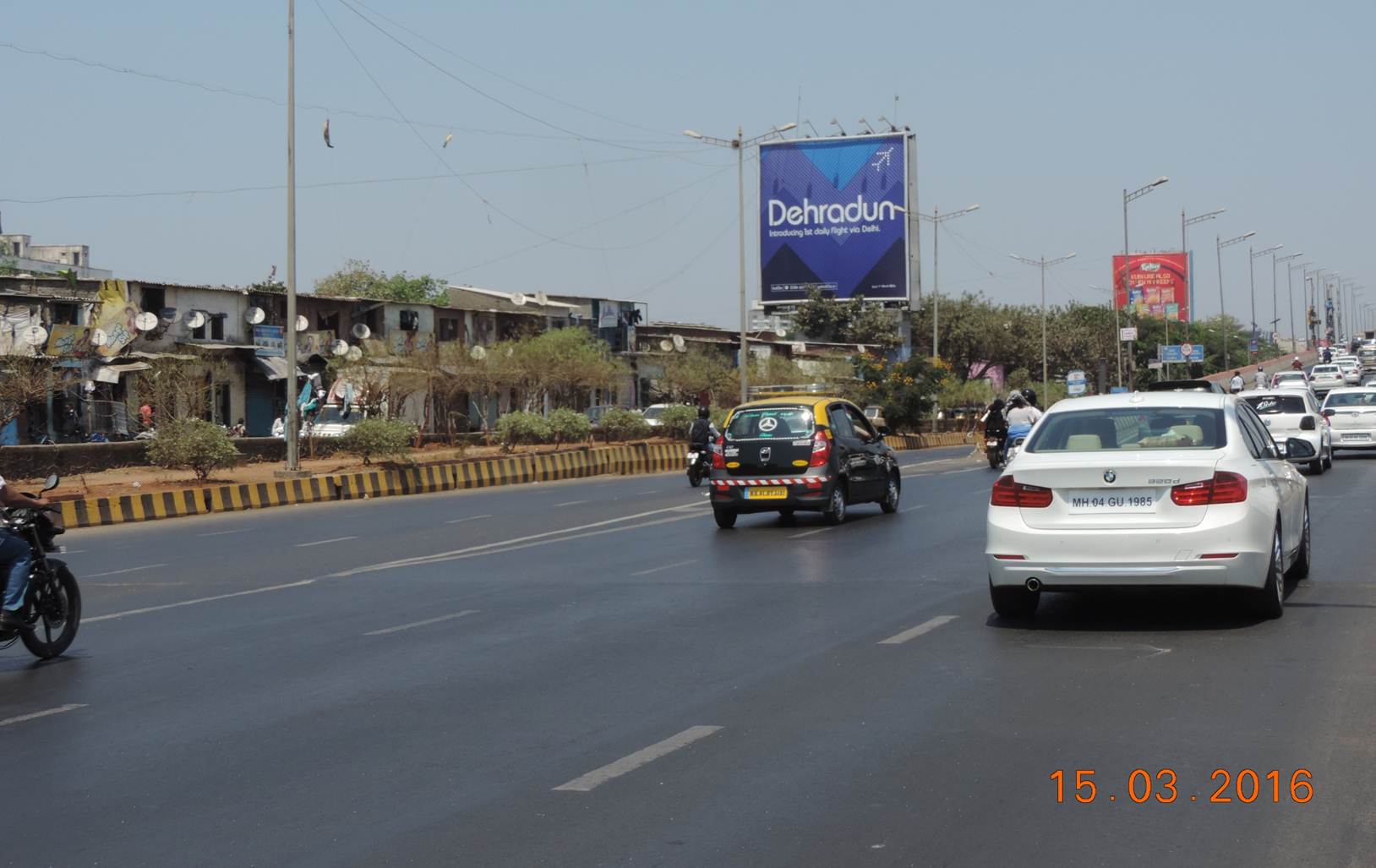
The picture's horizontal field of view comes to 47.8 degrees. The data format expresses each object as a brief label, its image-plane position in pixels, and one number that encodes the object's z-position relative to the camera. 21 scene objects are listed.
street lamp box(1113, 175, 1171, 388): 62.72
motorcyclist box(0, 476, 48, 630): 10.27
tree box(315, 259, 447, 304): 96.38
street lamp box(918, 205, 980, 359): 67.75
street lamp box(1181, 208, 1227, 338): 103.94
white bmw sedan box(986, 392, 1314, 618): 10.09
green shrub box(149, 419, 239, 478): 30.91
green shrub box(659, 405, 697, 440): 49.50
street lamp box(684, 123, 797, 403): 49.12
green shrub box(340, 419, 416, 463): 34.22
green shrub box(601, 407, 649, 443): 47.22
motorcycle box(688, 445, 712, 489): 31.97
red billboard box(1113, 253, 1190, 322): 133.75
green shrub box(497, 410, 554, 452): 42.47
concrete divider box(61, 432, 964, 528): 27.14
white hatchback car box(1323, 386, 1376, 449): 32.62
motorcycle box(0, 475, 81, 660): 10.56
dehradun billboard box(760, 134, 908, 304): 71.25
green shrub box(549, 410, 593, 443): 43.97
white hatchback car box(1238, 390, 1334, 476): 28.27
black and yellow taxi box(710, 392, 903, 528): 20.31
